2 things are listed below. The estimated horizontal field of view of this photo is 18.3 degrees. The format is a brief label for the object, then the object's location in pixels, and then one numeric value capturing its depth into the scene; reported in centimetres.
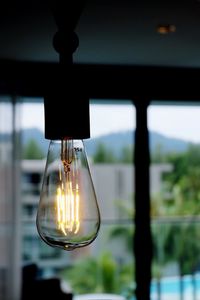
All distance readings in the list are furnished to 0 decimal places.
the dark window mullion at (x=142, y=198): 193
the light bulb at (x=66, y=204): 62
